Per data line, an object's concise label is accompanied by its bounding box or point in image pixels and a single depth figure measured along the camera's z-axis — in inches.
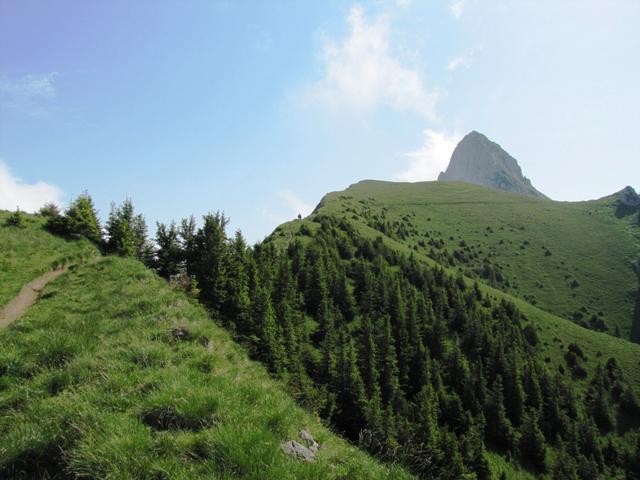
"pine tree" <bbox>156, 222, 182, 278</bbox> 1968.5
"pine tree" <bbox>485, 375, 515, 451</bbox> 3543.3
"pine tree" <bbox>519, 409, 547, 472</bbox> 3476.9
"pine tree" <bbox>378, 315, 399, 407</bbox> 3361.2
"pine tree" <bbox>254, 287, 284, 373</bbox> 2181.3
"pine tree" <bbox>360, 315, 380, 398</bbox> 3157.0
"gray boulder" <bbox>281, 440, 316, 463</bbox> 242.9
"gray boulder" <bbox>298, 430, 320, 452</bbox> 270.3
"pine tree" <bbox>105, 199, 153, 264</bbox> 1518.3
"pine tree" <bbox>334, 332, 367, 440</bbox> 2667.3
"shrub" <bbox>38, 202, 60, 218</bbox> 1481.3
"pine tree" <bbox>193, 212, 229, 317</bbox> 1991.9
